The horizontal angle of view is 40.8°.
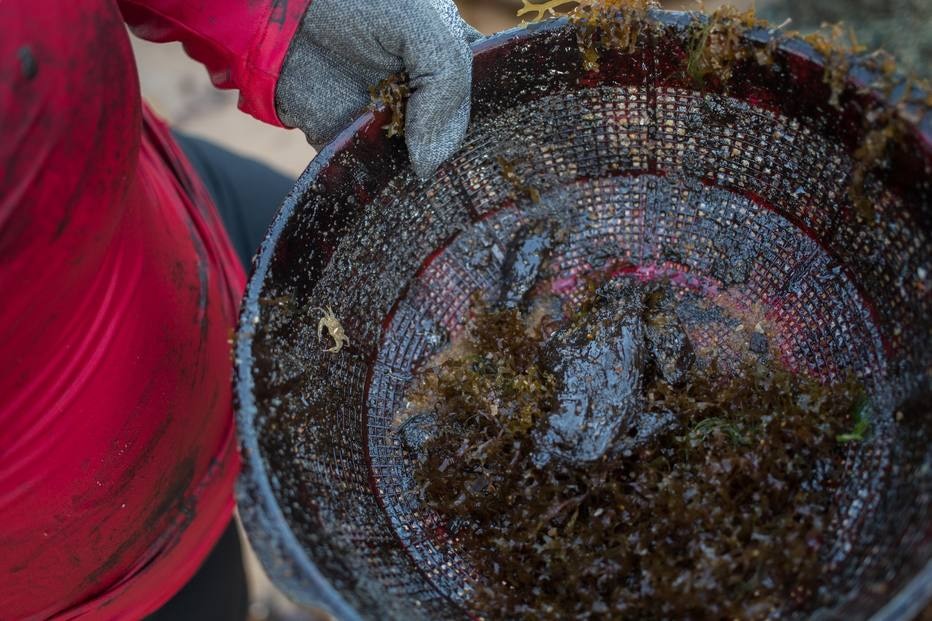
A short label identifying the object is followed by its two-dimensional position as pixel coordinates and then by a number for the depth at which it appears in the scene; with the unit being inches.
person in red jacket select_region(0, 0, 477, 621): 20.3
